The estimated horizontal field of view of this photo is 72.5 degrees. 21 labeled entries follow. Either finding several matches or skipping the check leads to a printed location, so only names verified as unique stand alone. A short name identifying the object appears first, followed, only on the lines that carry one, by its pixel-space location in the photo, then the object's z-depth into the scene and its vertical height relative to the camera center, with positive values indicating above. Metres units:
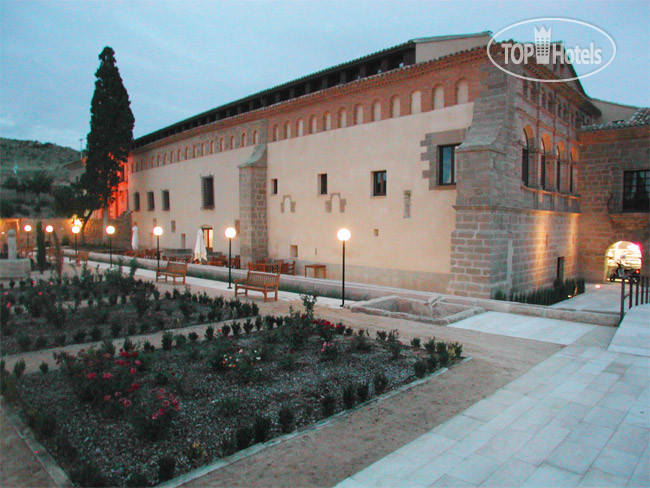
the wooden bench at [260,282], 11.80 -1.30
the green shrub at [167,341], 6.98 -1.68
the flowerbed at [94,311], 7.85 -1.70
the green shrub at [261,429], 3.99 -1.75
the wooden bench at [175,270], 14.49 -1.17
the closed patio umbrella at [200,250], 19.14 -0.66
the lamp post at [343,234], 10.98 +0.03
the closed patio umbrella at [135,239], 25.81 -0.26
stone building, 11.97 +2.22
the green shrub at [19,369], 5.37 -1.66
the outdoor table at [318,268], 16.70 -1.25
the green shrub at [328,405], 4.61 -1.77
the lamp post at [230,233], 13.84 +0.06
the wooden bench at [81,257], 17.96 -0.94
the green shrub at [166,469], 3.39 -1.79
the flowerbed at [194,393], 3.83 -1.83
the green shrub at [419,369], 5.78 -1.75
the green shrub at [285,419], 4.22 -1.76
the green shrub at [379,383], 5.23 -1.76
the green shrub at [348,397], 4.73 -1.73
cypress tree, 27.03 +6.26
